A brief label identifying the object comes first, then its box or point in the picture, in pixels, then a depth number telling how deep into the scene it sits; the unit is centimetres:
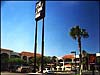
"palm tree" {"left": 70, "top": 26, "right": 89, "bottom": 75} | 2008
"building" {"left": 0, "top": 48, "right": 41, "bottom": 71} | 3310
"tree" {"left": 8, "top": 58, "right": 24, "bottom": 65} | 3401
